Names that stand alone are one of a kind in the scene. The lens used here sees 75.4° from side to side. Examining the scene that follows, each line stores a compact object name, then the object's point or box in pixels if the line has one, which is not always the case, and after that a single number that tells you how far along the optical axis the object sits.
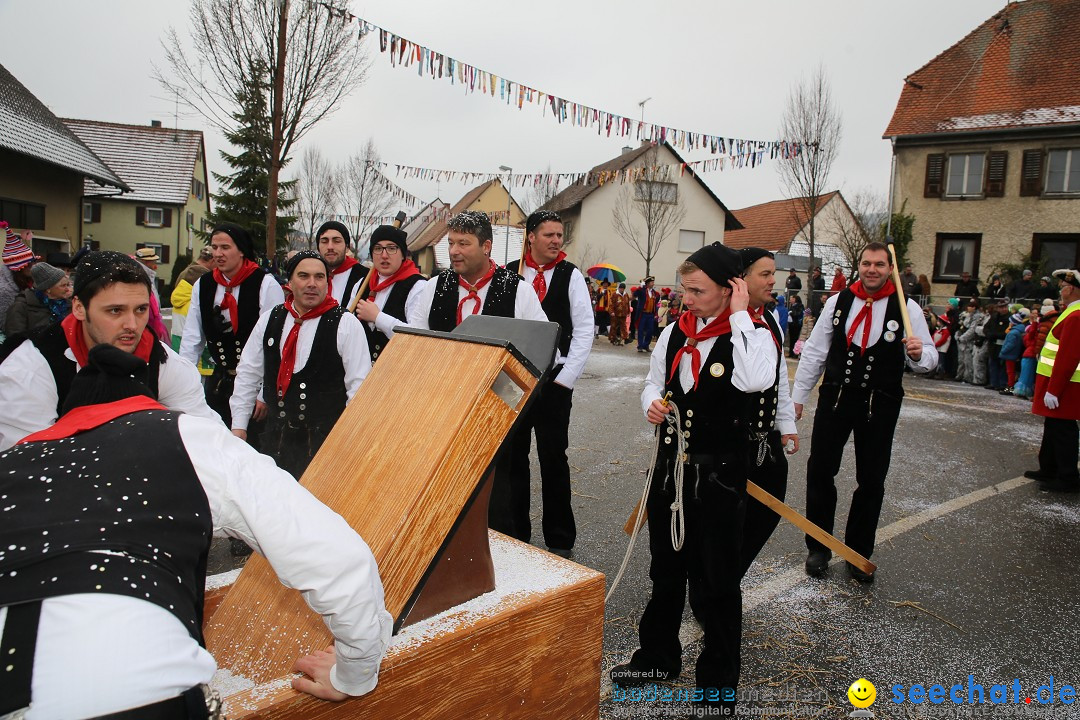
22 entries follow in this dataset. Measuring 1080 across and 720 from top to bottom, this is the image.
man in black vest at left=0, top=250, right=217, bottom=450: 2.53
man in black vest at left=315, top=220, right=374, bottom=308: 5.76
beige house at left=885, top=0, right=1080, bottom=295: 23.86
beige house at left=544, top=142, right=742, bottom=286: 38.34
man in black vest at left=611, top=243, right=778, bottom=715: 3.01
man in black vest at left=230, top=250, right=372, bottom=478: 4.03
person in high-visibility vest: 6.59
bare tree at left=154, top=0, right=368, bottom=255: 14.30
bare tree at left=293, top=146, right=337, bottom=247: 38.44
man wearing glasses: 5.52
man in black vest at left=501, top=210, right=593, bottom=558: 4.64
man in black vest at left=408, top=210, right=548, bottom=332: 4.48
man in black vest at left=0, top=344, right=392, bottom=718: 1.13
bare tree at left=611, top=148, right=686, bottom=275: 36.41
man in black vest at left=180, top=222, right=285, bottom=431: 5.00
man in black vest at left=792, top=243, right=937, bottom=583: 4.46
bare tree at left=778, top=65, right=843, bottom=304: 25.38
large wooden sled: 1.85
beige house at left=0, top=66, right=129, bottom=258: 19.11
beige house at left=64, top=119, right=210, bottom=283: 37.84
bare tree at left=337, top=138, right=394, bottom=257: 37.81
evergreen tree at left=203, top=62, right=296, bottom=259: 27.45
